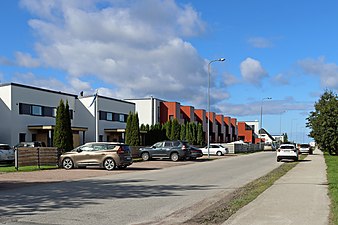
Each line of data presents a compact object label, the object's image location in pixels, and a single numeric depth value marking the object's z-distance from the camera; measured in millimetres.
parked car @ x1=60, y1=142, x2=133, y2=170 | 25938
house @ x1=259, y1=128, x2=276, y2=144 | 151700
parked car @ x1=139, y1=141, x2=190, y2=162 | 38156
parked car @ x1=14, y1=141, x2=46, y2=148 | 34934
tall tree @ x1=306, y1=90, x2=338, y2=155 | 50125
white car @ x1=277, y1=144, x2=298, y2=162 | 37188
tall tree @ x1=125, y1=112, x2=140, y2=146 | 43062
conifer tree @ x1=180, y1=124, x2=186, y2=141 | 57706
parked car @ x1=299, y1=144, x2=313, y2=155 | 61500
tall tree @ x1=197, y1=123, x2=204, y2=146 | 65625
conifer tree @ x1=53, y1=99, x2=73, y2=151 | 32750
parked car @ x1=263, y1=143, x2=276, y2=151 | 96375
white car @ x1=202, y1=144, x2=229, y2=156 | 57725
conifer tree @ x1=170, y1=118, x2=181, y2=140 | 55781
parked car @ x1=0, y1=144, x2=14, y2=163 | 31762
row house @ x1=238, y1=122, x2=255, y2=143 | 117500
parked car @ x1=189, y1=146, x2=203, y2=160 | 40172
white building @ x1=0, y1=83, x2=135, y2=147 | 41625
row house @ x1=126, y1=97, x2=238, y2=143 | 69875
